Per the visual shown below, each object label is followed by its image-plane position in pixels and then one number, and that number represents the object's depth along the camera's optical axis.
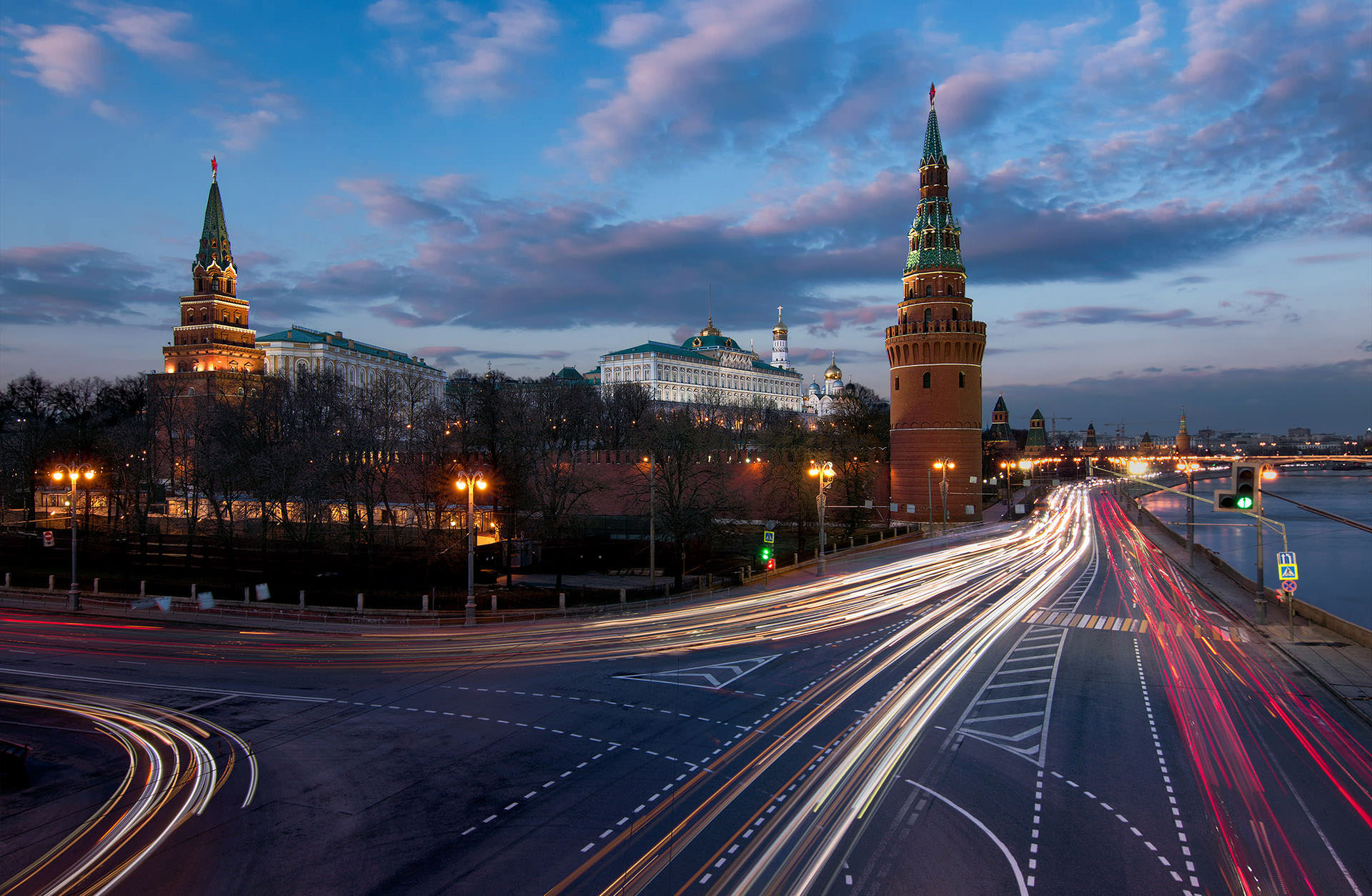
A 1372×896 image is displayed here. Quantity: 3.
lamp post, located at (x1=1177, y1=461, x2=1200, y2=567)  42.22
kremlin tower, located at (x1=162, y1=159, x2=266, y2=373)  112.12
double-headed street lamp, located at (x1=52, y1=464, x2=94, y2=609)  30.77
